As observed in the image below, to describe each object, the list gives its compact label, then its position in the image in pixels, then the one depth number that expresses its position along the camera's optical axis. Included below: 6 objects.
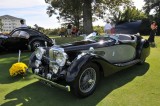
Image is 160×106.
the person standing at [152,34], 7.45
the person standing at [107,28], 5.75
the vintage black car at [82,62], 2.82
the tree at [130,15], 18.92
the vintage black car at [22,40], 6.33
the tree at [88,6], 11.22
